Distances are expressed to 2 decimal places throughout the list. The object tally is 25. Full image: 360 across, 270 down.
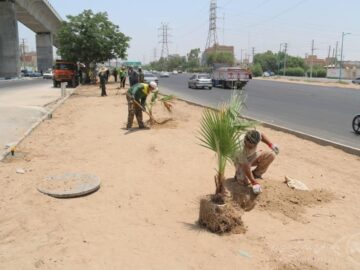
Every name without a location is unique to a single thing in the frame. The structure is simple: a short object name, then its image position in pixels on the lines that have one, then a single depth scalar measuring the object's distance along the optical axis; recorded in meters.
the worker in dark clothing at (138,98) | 11.34
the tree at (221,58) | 123.47
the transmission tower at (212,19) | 86.50
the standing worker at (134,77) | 23.29
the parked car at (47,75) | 59.84
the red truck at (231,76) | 34.56
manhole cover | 6.00
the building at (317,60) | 155.41
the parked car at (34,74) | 70.88
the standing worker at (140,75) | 21.28
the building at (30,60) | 160.95
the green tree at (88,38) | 40.28
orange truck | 36.12
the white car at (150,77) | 37.81
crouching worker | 5.81
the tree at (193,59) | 159.50
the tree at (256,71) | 102.94
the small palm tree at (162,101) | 12.19
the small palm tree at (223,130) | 4.90
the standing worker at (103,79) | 24.69
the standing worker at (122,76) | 32.44
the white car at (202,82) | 34.44
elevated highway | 48.53
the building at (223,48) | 150.00
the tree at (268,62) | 127.88
